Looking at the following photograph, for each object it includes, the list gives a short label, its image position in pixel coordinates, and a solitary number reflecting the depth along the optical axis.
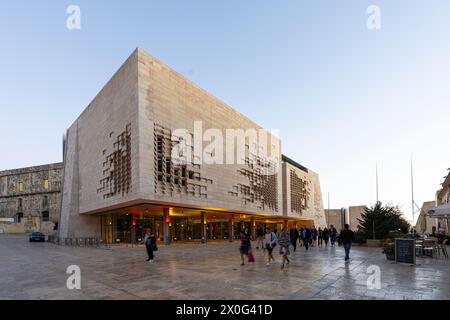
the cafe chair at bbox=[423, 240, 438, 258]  16.77
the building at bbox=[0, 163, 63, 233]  73.50
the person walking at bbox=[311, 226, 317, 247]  29.12
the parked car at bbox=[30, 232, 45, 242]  41.34
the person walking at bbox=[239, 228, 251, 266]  13.84
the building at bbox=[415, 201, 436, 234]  66.87
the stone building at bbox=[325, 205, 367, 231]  90.38
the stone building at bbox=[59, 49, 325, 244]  28.48
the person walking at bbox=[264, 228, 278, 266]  13.93
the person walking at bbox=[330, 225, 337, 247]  27.19
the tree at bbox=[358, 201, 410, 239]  26.69
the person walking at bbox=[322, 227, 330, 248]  27.79
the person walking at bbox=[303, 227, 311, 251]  23.24
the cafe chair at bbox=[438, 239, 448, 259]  16.52
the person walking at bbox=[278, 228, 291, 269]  12.98
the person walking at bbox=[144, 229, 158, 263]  15.71
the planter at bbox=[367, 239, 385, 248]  25.89
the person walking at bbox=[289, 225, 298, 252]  21.47
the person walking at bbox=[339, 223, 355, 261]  14.83
